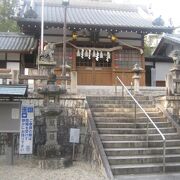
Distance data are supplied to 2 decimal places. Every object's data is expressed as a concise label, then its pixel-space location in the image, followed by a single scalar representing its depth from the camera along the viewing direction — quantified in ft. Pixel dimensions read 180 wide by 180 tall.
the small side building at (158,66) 50.15
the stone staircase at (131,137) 20.71
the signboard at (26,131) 23.56
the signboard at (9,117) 22.58
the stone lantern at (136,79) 32.84
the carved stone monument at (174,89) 26.84
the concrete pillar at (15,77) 25.65
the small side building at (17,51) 41.48
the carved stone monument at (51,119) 22.16
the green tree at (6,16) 65.44
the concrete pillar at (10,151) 22.64
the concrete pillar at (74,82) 29.13
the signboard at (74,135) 23.95
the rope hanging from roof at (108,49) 41.48
